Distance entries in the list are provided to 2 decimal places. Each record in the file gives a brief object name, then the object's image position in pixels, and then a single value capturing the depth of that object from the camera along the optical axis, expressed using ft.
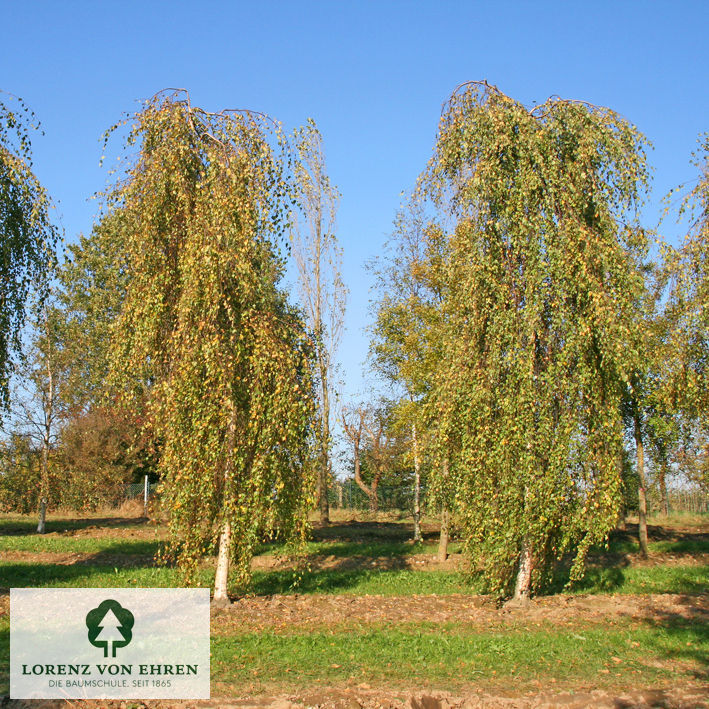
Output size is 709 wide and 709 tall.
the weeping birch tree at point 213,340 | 34.37
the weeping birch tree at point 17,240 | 37.42
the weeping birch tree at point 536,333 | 36.24
